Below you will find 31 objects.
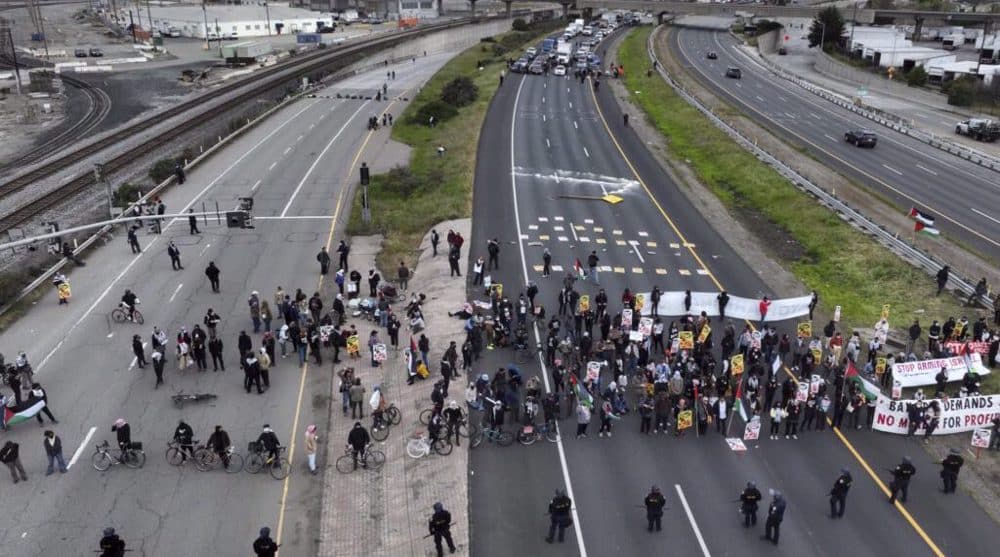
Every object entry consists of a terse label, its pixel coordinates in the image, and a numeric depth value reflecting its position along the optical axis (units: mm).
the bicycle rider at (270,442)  22953
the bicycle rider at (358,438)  23297
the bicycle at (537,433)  24828
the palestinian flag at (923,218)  40250
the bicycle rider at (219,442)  23250
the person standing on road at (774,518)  20016
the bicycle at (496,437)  24875
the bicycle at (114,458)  23312
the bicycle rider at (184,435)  23422
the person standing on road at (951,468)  22469
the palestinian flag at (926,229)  40344
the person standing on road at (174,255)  38812
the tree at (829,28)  131625
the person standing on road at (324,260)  38541
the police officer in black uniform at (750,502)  20672
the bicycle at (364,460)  23844
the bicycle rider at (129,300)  32688
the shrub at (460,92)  82625
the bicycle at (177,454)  23750
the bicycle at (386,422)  25312
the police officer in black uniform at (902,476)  21625
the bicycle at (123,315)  33094
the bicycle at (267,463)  23281
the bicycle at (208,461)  23562
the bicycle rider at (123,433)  22906
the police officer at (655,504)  20328
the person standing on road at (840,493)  20938
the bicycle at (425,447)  24328
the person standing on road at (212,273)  35812
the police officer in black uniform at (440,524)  19422
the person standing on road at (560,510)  19922
